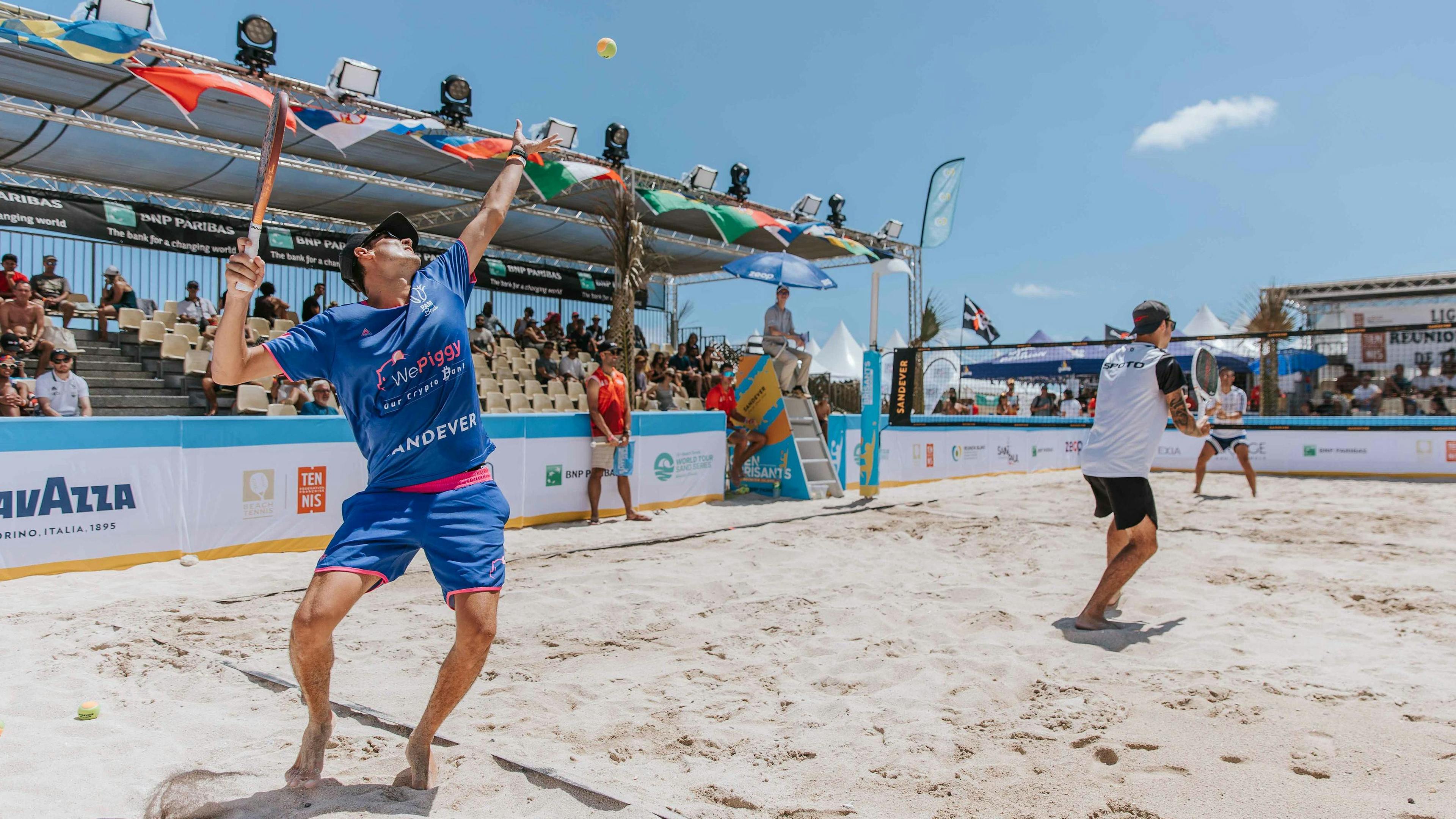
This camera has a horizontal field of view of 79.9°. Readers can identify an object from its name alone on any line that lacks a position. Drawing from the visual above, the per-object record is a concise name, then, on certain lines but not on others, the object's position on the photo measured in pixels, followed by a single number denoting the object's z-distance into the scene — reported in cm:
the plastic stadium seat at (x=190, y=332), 1129
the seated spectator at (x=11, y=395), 719
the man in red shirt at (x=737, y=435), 1027
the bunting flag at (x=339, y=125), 977
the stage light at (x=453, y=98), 1200
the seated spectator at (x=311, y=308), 1277
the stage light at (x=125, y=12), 888
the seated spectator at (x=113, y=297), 1109
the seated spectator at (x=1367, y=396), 1277
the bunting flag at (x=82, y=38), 803
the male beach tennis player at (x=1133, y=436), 429
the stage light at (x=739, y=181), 1667
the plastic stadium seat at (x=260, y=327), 1158
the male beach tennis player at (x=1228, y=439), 994
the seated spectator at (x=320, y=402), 858
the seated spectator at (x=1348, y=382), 1284
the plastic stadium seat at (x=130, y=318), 1112
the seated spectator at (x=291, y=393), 970
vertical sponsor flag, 1110
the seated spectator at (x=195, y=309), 1183
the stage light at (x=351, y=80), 1074
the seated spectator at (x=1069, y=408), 1692
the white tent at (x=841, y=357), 2531
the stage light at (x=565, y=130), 1235
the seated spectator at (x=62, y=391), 802
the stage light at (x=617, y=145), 1387
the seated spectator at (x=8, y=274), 985
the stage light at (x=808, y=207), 1772
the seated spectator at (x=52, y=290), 1048
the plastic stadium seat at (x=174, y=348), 1088
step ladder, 1029
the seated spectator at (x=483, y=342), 1413
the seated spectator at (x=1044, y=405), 1725
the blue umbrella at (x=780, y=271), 1129
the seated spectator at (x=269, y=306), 1251
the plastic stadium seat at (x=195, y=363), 1053
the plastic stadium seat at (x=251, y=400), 939
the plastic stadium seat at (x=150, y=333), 1109
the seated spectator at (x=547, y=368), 1462
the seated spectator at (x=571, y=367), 1502
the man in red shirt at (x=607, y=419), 807
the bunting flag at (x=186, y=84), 860
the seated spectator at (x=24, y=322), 903
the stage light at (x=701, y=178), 1542
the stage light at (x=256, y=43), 1009
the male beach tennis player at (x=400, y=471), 231
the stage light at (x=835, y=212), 1859
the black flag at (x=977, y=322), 2411
